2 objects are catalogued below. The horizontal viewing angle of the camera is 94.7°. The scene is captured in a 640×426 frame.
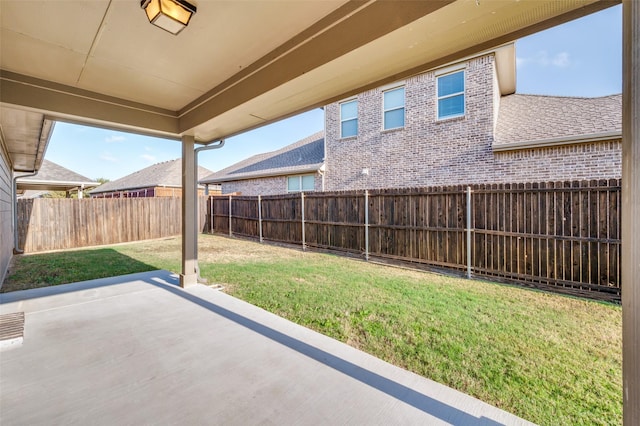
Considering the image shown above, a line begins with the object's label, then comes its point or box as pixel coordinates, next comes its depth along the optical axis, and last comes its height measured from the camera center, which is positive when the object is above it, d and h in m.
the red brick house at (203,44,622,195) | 6.73 +2.09
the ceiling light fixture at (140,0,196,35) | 1.92 +1.34
